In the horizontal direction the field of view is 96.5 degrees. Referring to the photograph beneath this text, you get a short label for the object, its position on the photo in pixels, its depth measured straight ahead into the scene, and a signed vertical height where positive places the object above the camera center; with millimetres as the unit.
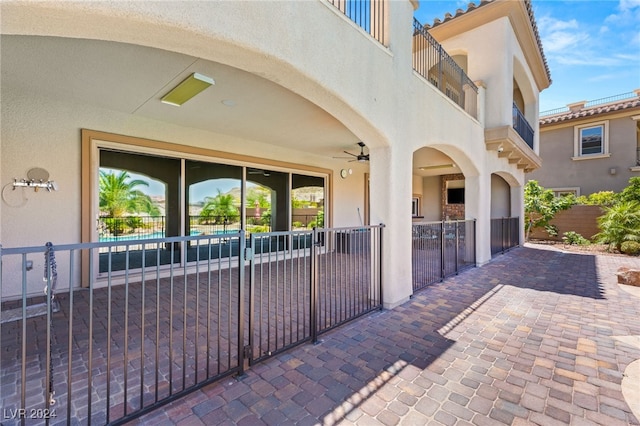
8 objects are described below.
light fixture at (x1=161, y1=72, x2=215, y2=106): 3412 +1621
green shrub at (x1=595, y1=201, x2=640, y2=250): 8727 -377
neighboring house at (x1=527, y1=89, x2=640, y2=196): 12734 +3172
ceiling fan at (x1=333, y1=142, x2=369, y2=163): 6787 +1423
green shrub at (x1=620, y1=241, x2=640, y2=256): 8500 -1060
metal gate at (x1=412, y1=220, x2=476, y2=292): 5211 -709
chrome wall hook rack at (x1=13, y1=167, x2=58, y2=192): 4066 +463
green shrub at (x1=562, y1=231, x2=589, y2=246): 10859 -1030
